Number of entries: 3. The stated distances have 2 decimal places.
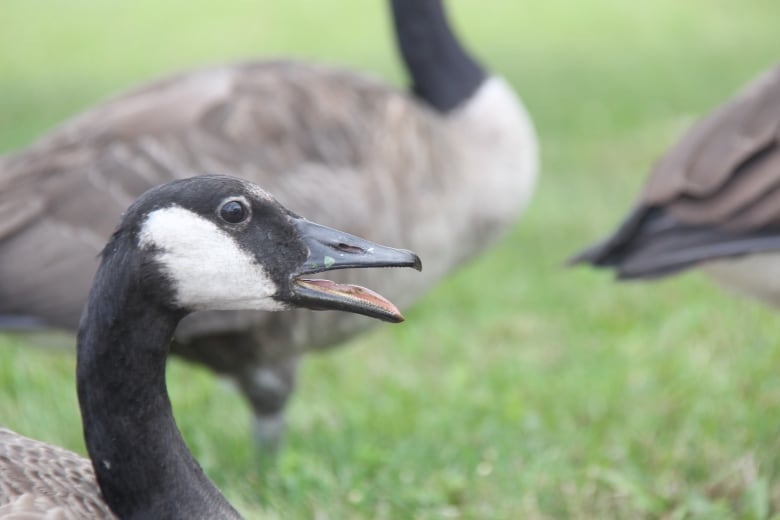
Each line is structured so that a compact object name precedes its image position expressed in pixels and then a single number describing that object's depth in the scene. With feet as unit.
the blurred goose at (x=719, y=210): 22.38
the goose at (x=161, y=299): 14.83
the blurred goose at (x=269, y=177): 25.32
